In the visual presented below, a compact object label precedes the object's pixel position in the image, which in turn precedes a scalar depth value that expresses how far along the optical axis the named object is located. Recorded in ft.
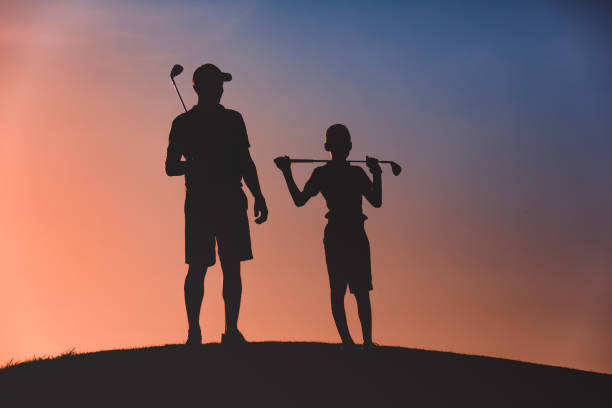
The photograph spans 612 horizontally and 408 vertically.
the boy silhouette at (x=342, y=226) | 35.32
